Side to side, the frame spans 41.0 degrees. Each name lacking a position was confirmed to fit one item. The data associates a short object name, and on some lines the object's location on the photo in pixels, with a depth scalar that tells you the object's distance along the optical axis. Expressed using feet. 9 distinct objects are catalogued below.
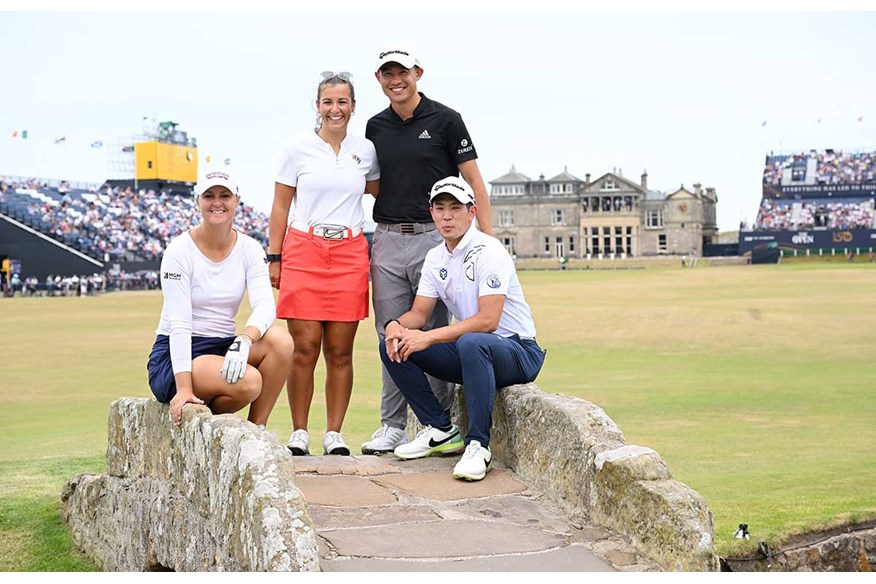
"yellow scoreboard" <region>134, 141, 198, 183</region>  387.14
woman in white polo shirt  25.43
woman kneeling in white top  21.62
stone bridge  17.44
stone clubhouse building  375.66
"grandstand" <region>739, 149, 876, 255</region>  367.86
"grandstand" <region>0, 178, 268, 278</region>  209.46
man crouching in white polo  22.52
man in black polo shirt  25.45
